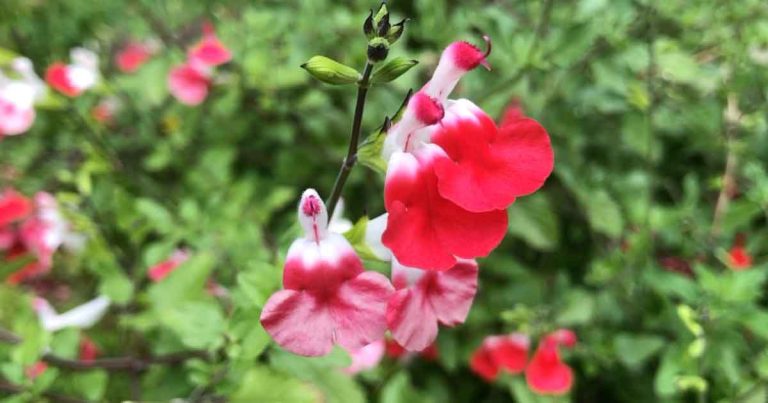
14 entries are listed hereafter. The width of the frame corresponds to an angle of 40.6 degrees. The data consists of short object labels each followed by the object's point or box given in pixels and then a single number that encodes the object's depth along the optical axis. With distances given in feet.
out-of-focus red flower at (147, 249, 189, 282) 0.83
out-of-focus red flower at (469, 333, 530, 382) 0.90
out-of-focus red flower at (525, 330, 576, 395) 0.87
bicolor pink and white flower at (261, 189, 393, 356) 0.50
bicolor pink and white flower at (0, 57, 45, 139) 0.95
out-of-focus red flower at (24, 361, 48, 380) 0.71
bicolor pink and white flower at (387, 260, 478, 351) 0.51
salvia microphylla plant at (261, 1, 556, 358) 0.48
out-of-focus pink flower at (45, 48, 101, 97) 0.98
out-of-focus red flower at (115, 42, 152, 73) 1.30
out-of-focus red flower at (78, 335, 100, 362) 0.88
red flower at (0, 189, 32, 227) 1.01
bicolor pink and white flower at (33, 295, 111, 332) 0.86
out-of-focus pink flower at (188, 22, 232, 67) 1.05
